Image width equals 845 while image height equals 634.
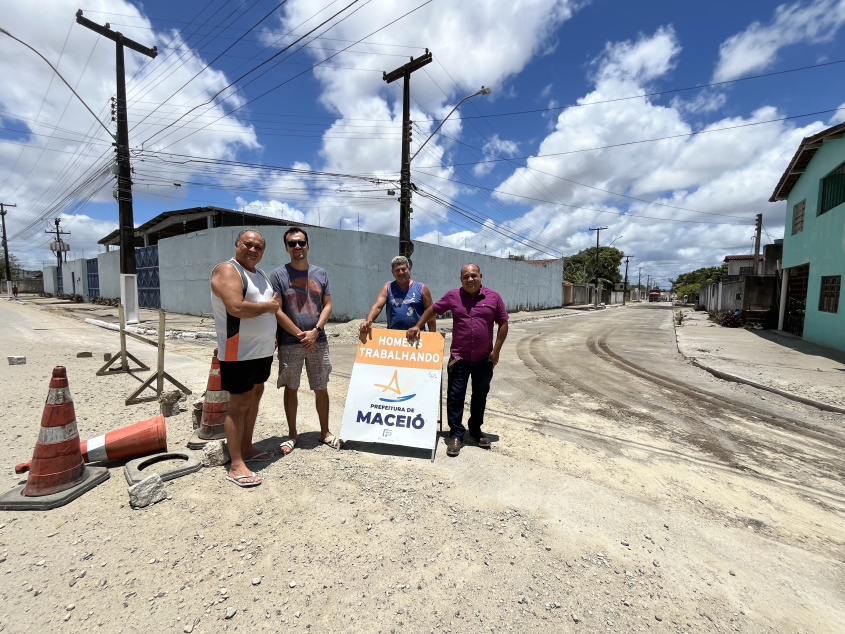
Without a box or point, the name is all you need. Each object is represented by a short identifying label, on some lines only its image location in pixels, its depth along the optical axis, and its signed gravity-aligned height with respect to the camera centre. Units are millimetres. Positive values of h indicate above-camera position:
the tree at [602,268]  58688 +4315
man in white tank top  2738 -330
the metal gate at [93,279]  34125 +580
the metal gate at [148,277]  23281 +592
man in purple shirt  3570 -434
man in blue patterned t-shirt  3277 -278
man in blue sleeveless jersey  3896 -75
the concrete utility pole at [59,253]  41812 +3628
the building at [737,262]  44944 +4343
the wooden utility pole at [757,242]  28609 +4406
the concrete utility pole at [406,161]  13359 +4572
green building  10234 +1846
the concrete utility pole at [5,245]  45406 +4726
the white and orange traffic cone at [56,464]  2549 -1243
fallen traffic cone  3108 -1288
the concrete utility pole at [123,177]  14492 +4071
